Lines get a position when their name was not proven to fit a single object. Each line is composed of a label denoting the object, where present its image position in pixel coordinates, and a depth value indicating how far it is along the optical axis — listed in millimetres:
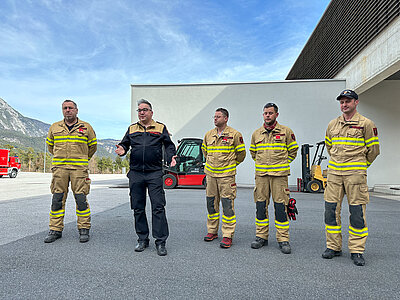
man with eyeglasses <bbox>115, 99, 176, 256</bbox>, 3730
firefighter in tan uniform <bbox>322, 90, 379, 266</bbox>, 3357
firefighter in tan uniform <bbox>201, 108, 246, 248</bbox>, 4035
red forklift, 12367
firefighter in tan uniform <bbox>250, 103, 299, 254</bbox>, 3826
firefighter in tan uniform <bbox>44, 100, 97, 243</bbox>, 4168
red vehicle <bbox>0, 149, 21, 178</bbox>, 20562
